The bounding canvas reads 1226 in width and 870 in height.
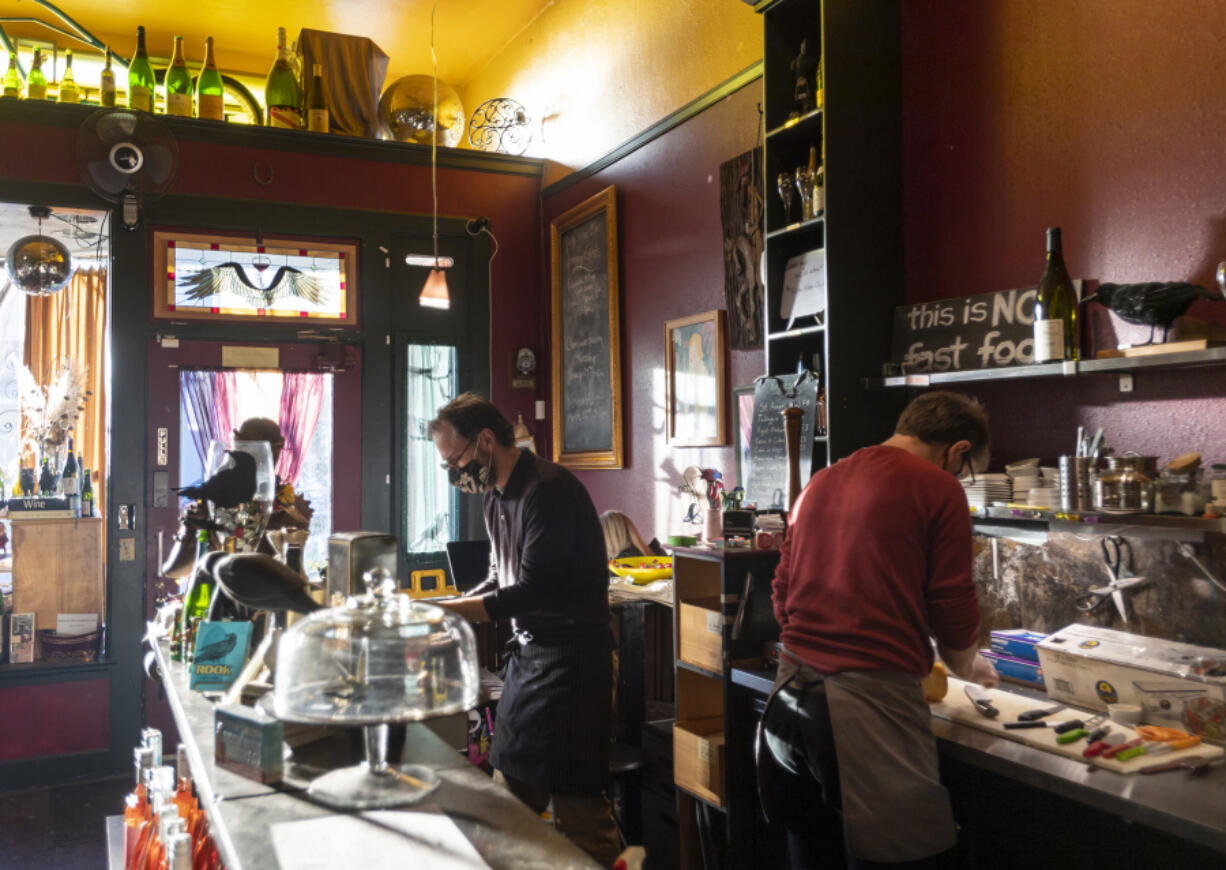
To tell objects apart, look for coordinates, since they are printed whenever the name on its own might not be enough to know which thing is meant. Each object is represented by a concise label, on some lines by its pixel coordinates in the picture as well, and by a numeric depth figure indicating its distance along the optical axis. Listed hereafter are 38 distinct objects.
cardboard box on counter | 2.14
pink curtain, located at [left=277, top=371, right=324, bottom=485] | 5.65
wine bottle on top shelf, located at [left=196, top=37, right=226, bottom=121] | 5.60
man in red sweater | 2.19
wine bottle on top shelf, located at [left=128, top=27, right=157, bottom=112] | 5.46
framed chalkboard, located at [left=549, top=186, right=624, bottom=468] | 5.22
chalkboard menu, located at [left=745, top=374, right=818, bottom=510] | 3.40
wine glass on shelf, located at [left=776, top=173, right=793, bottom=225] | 3.50
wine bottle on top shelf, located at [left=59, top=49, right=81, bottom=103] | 5.31
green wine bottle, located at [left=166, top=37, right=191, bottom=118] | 5.59
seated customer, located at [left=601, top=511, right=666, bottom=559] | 4.69
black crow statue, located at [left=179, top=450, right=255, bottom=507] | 2.39
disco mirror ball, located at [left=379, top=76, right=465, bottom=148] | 6.07
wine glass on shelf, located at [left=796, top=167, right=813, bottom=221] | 3.41
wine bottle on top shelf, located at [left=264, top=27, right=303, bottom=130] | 5.82
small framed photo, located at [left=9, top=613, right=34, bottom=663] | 5.08
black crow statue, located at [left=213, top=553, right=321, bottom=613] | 1.70
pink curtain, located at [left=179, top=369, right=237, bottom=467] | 5.43
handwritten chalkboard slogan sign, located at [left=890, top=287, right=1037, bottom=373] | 2.88
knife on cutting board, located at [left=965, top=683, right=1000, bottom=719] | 2.38
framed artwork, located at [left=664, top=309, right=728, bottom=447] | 4.35
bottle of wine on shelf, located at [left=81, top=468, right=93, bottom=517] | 5.70
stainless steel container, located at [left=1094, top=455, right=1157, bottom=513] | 2.43
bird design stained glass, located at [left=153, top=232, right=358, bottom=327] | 5.41
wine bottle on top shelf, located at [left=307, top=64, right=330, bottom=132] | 5.80
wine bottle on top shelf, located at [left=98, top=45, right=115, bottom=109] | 5.38
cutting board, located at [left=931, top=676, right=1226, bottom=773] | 2.02
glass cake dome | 1.42
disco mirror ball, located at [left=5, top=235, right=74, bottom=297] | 5.50
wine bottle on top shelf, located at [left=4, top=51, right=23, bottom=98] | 5.37
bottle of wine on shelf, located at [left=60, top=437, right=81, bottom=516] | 5.42
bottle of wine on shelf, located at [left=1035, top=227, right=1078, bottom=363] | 2.67
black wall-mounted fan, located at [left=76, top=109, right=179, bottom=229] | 4.89
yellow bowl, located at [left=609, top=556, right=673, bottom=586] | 4.10
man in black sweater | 2.75
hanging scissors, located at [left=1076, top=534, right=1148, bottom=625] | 2.63
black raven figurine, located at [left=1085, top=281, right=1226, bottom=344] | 2.39
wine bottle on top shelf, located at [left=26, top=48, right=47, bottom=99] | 5.29
